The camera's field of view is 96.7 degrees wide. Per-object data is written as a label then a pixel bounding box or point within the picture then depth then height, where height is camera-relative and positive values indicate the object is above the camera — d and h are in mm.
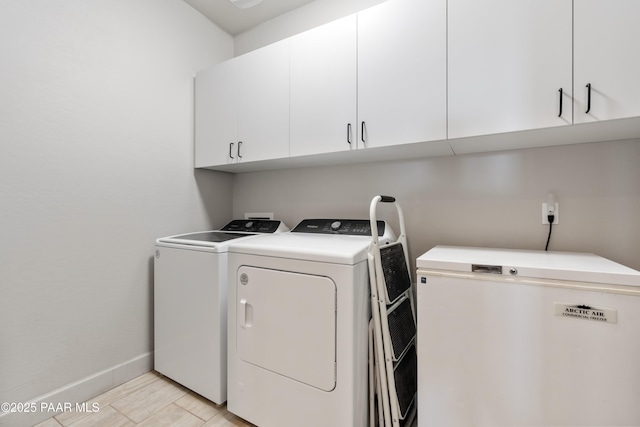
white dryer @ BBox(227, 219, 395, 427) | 1210 -564
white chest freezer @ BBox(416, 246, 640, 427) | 906 -457
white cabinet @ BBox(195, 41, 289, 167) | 1860 +722
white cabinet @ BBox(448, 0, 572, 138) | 1147 +631
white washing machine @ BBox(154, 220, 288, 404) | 1594 -610
